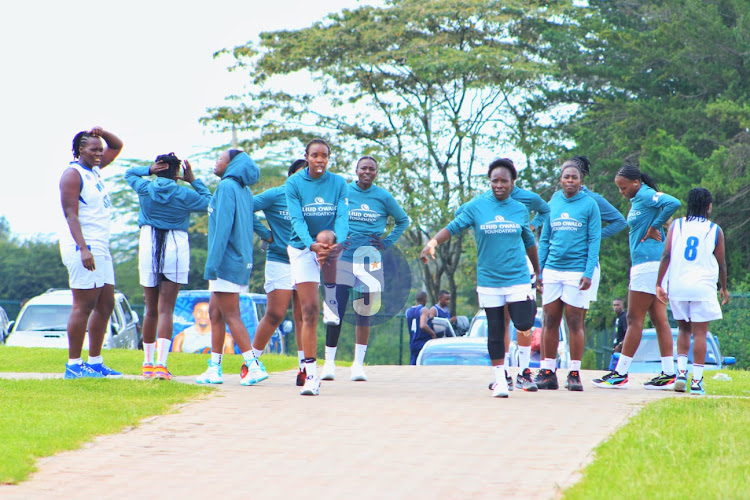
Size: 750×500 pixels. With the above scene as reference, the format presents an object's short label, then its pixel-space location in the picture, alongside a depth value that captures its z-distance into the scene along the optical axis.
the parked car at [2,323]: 54.51
